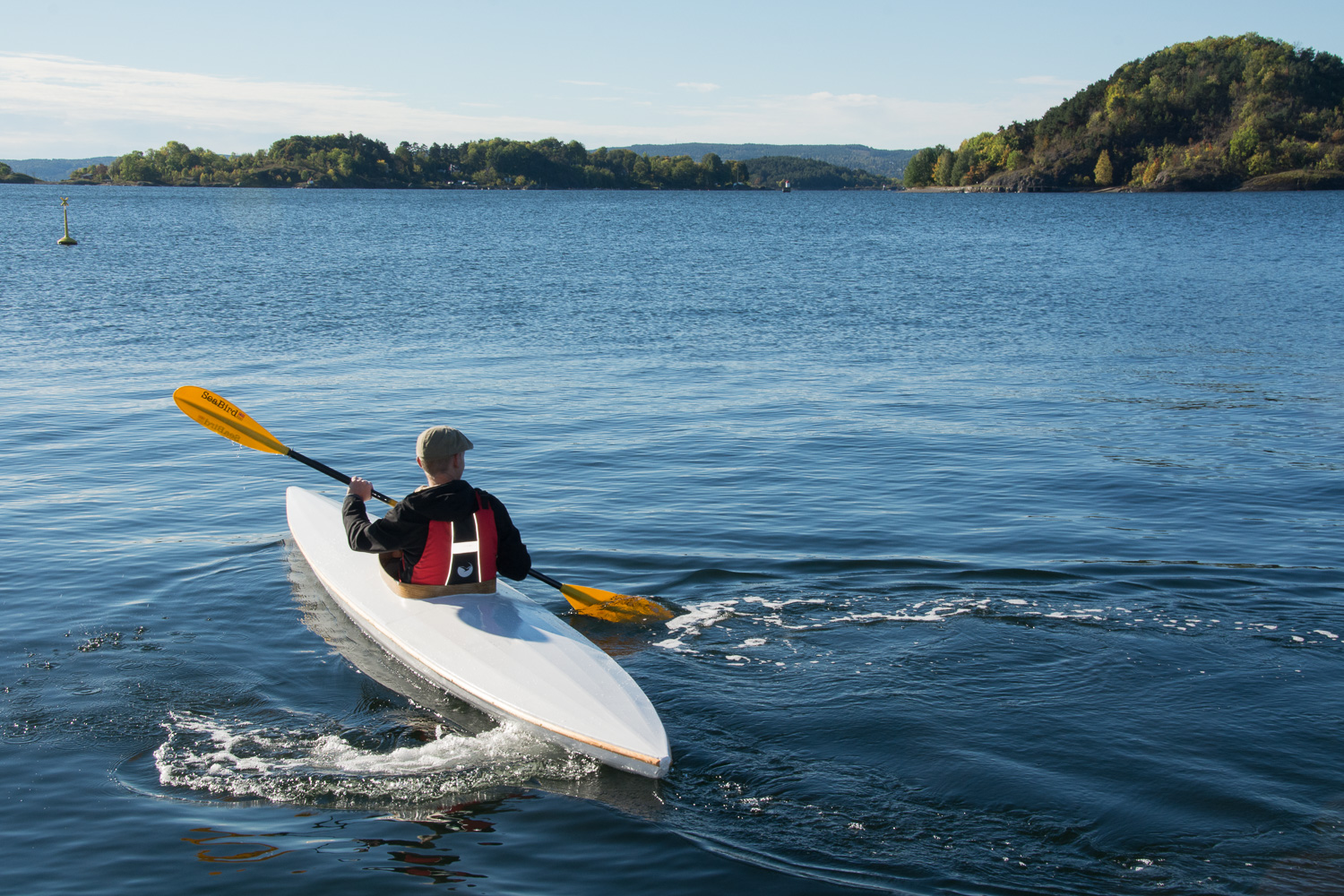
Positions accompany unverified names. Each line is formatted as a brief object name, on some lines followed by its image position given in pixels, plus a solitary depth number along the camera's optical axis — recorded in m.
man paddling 5.80
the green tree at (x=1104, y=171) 122.19
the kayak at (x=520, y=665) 5.11
